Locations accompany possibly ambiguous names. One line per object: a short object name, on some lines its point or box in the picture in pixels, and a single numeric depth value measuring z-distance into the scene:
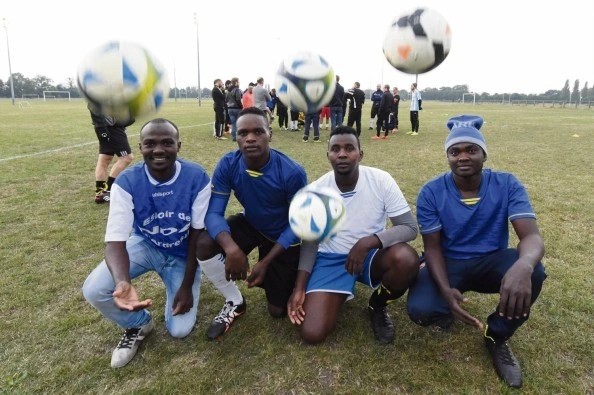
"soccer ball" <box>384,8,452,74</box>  2.59
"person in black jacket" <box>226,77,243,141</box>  11.83
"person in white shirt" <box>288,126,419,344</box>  2.84
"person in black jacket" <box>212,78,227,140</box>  12.80
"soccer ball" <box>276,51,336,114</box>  2.91
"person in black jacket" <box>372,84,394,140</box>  13.57
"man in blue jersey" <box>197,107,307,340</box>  2.90
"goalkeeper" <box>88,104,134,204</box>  5.76
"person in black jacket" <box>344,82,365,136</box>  13.45
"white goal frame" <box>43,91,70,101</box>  59.64
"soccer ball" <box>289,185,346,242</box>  2.55
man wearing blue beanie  2.62
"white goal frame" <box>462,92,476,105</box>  59.91
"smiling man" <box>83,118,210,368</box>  2.69
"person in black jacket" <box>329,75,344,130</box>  12.09
